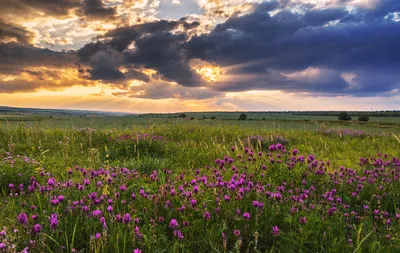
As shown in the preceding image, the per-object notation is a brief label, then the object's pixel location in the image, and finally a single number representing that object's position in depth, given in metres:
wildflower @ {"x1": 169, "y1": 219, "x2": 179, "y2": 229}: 2.90
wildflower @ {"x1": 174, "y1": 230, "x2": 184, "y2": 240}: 2.80
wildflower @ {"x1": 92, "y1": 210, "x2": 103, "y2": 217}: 3.02
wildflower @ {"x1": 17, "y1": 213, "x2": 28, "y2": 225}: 2.80
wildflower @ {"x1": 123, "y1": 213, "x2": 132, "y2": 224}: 2.83
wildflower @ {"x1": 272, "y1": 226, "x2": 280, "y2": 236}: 3.03
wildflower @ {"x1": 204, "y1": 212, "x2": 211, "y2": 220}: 3.11
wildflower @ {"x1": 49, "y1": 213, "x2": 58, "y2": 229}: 2.78
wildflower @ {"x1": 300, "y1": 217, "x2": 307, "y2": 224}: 3.06
